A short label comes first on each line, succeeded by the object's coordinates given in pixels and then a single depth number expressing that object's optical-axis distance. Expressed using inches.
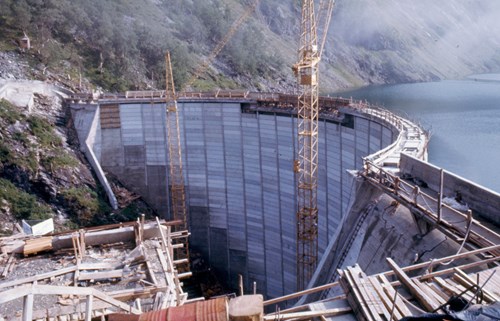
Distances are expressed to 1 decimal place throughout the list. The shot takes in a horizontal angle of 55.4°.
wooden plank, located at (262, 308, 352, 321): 310.9
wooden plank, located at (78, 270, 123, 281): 518.9
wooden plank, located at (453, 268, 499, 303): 324.2
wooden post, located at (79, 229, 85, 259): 583.8
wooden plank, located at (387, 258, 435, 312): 326.7
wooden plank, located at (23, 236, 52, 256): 597.3
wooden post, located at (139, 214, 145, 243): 595.3
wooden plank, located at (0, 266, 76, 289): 460.6
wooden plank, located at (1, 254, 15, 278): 550.9
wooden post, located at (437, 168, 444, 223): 507.3
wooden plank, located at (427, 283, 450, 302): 343.0
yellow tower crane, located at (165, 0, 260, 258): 1525.2
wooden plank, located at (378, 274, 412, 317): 311.6
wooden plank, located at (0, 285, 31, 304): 260.5
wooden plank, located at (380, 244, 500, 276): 385.3
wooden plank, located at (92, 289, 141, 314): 367.8
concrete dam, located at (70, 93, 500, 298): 1406.3
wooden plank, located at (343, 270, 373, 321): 313.6
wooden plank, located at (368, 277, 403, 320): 309.9
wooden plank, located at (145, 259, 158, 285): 503.6
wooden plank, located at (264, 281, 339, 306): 337.4
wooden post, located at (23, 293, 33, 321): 266.4
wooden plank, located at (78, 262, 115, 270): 540.4
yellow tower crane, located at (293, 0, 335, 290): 1298.0
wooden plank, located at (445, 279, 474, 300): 339.1
